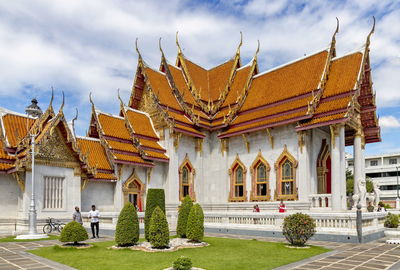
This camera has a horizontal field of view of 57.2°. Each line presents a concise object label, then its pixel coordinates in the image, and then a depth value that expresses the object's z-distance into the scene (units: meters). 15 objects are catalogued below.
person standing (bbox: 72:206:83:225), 15.96
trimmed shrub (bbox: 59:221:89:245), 12.32
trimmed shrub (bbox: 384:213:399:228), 17.69
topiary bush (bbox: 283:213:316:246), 12.03
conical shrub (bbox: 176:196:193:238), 13.70
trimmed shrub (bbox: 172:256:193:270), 7.79
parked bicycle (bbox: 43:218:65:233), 17.92
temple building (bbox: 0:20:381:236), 19.19
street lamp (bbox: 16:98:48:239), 15.27
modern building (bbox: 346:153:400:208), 71.12
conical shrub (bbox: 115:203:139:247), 11.95
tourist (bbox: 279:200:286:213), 18.30
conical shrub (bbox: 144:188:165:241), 14.85
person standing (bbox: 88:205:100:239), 15.36
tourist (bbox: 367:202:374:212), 20.04
